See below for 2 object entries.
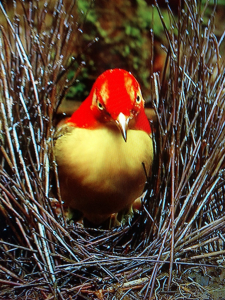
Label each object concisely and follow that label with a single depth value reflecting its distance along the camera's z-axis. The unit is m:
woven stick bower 1.34
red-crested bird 1.37
